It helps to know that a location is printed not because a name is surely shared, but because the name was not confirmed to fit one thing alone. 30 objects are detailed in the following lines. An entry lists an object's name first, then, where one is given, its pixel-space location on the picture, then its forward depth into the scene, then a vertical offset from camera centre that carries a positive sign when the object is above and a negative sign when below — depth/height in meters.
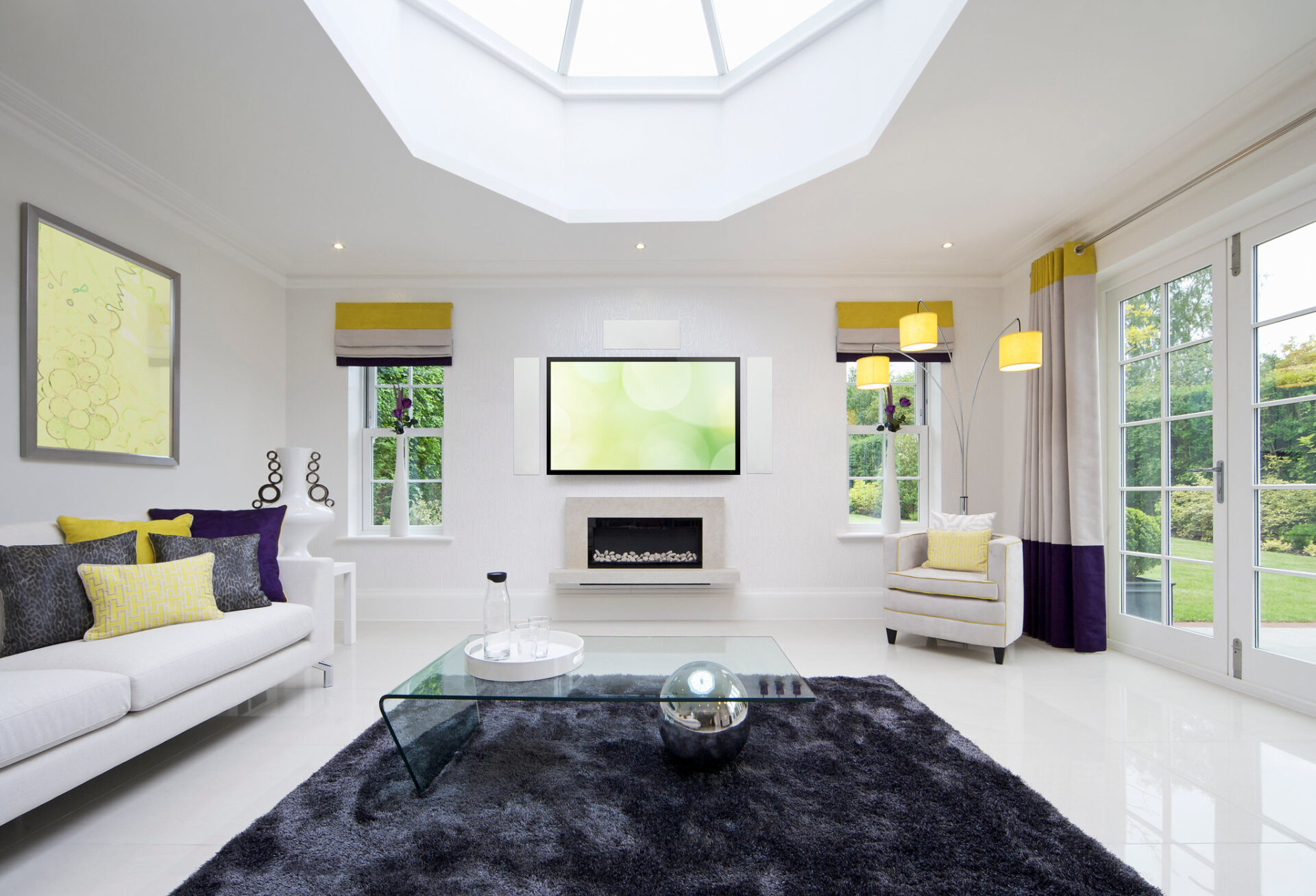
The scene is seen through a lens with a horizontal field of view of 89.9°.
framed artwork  2.79 +0.49
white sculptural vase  3.73 -0.33
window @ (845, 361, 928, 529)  4.91 +0.02
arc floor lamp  3.54 +0.61
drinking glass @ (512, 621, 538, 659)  2.26 -0.67
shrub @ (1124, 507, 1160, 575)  3.60 -0.46
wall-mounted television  4.80 +0.27
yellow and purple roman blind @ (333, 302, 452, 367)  4.78 +0.87
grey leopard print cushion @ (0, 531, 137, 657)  2.18 -0.49
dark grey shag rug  1.56 -1.03
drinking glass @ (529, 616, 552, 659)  2.28 -0.63
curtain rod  2.56 +1.26
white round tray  2.08 -0.69
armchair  3.54 -0.82
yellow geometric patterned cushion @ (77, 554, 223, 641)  2.33 -0.53
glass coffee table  1.96 -0.74
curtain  3.78 -0.05
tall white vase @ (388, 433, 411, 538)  4.77 -0.38
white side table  3.99 -0.91
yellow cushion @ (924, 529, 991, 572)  3.89 -0.58
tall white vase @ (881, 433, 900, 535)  4.75 -0.29
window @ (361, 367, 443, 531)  4.90 +0.04
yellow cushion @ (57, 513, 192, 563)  2.59 -0.32
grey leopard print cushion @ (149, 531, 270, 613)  2.74 -0.48
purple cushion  3.07 -0.36
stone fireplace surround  4.70 -0.44
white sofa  1.67 -0.73
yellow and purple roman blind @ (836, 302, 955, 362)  4.78 +0.92
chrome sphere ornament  2.08 -0.86
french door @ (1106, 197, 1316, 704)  2.79 -0.03
